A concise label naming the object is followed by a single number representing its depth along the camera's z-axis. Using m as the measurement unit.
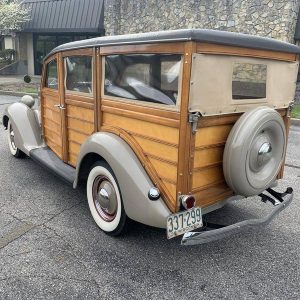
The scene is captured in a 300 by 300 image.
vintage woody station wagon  2.55
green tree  18.45
